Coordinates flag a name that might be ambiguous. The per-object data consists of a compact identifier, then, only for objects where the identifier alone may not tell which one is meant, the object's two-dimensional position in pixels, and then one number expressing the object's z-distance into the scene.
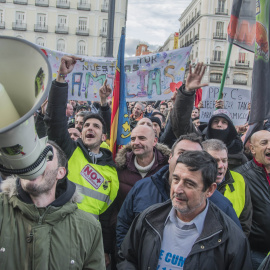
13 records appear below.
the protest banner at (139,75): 5.15
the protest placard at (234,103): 5.55
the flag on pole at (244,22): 4.54
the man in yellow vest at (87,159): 2.52
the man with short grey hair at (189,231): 1.87
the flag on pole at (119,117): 3.84
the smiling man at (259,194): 2.81
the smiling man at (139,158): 2.99
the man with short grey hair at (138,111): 6.49
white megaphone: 1.22
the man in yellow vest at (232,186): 2.67
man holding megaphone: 1.74
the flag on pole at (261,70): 3.28
